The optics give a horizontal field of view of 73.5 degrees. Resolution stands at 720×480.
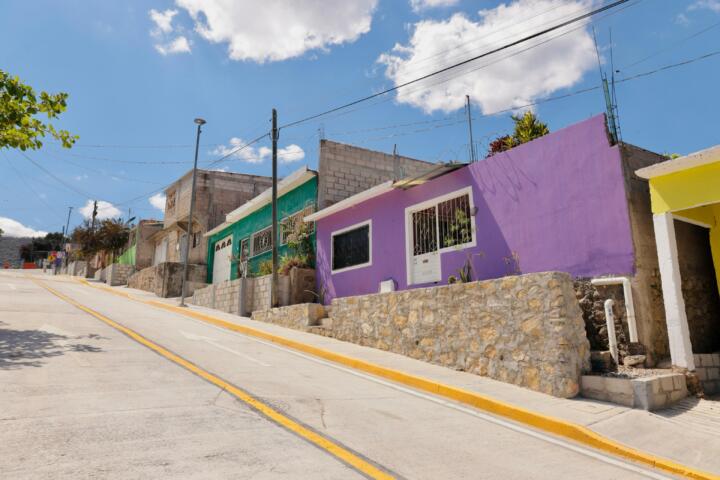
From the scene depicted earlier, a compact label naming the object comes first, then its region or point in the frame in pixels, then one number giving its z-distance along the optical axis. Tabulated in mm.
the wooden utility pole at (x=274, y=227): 16969
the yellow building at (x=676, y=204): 7516
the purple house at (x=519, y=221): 8742
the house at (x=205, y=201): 29969
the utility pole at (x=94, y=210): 51603
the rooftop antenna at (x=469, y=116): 17562
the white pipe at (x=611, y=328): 7836
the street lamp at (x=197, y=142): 21852
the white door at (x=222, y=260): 26156
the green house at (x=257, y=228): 18938
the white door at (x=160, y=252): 37281
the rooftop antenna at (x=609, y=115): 9312
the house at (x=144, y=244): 40062
